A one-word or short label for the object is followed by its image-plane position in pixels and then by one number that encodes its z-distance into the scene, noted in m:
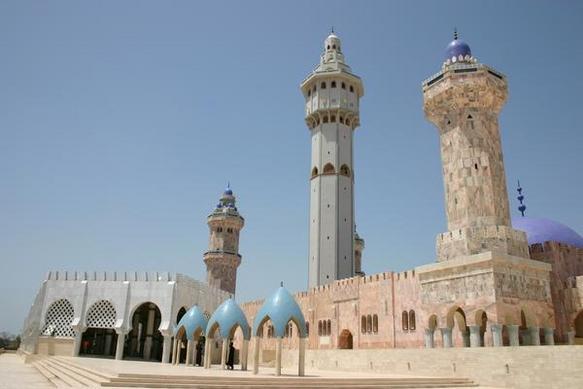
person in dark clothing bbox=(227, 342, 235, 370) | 20.27
